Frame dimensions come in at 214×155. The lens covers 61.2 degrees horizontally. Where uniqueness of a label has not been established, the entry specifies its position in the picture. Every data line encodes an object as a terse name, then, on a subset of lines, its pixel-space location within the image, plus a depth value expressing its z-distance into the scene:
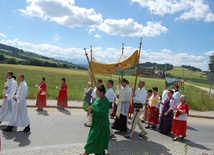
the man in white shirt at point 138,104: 6.23
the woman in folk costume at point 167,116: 7.01
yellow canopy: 6.28
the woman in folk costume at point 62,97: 9.63
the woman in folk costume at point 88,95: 8.19
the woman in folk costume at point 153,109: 7.65
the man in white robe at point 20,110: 6.00
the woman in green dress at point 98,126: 4.41
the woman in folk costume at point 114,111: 7.69
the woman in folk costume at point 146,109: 8.47
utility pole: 13.39
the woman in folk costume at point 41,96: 9.05
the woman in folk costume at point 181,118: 6.60
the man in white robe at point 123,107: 6.43
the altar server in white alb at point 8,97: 6.20
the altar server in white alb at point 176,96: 7.11
